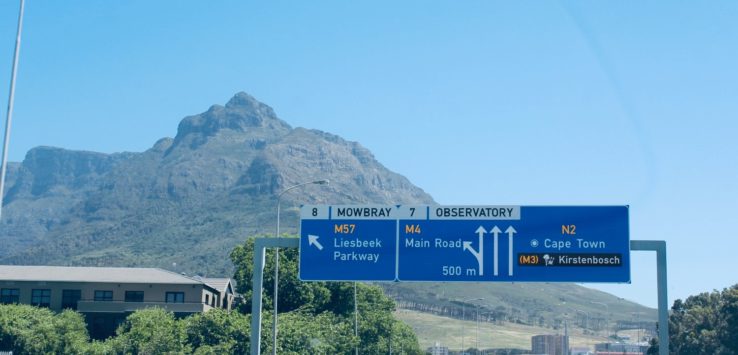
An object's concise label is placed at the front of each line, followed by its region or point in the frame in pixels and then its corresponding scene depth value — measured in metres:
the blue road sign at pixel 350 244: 25.89
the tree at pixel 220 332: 63.19
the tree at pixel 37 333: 66.31
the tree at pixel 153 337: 61.03
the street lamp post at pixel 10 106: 25.45
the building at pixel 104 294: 79.62
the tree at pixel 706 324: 77.12
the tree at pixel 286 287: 78.69
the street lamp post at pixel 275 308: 41.89
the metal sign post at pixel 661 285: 23.98
